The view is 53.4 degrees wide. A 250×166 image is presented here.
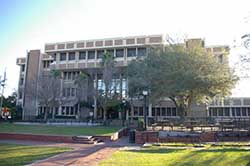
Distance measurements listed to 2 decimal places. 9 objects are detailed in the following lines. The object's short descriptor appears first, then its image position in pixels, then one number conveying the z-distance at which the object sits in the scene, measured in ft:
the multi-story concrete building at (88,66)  158.50
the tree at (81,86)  140.67
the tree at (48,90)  133.40
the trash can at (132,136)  66.88
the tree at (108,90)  123.13
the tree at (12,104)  177.88
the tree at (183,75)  96.32
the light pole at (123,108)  150.16
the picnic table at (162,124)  75.87
